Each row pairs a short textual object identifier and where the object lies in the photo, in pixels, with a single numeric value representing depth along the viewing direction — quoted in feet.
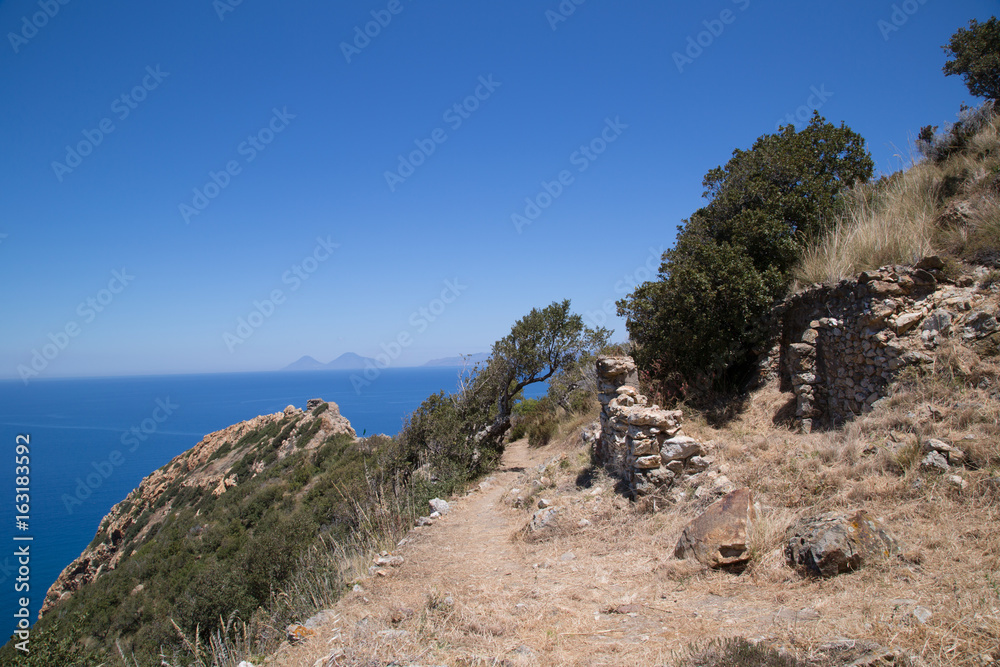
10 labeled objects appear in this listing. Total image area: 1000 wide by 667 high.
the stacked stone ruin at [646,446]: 25.44
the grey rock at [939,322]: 23.58
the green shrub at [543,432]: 62.49
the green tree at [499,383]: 49.16
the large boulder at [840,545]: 14.46
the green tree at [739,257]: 36.14
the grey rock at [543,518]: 26.35
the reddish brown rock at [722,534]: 17.10
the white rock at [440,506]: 36.29
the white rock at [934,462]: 17.70
